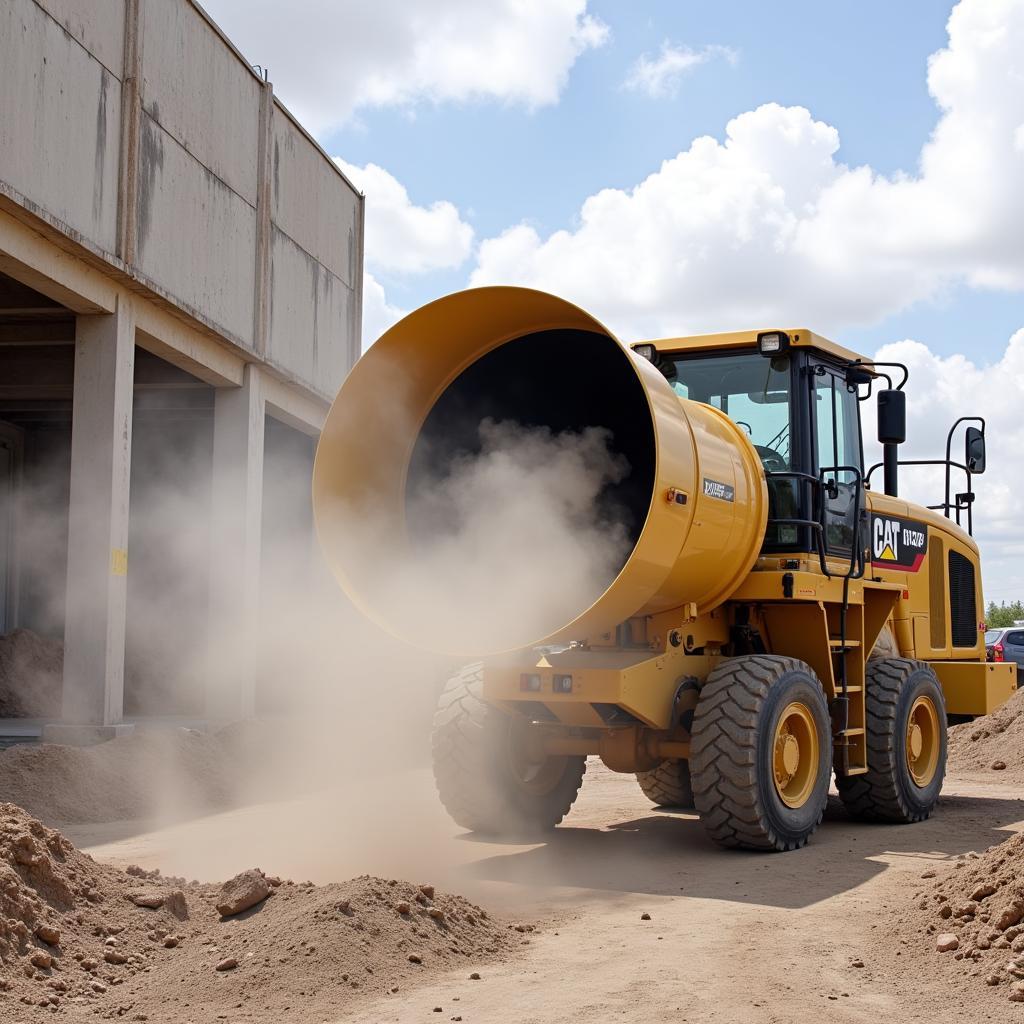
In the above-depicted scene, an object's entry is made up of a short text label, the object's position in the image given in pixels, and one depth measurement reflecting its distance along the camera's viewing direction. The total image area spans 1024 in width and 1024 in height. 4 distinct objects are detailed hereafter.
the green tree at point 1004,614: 49.21
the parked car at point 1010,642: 20.11
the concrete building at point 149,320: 11.16
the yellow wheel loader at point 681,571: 7.45
